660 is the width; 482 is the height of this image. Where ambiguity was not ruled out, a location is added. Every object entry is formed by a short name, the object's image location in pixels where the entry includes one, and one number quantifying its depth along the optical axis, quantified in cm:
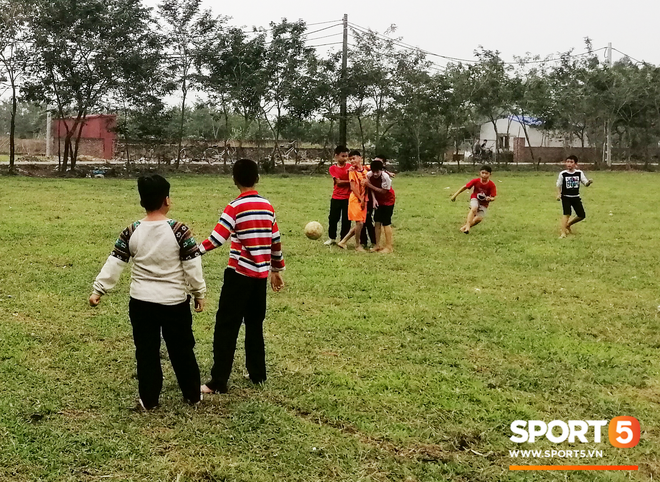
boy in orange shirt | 1042
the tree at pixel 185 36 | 2834
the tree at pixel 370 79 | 3125
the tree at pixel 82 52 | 2427
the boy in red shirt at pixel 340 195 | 1072
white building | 4230
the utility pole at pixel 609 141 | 3891
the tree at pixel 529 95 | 3681
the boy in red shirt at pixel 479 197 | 1204
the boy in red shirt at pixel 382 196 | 1032
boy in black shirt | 1219
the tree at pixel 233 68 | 2925
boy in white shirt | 420
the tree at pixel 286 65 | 3006
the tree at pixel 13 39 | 2347
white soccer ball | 1100
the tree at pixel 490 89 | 3491
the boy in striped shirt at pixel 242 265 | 459
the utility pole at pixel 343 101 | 3114
